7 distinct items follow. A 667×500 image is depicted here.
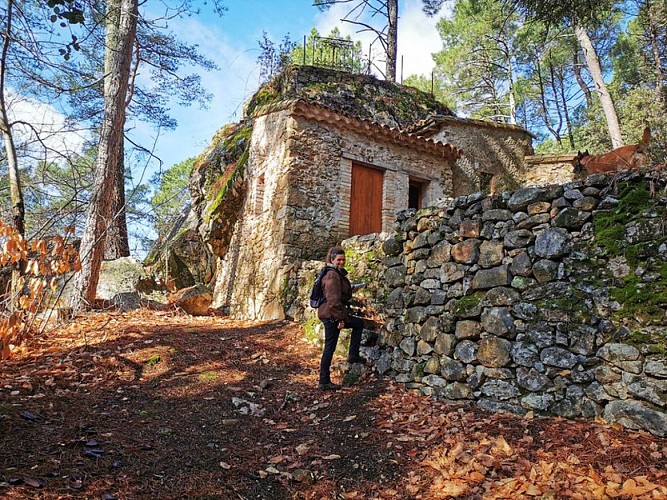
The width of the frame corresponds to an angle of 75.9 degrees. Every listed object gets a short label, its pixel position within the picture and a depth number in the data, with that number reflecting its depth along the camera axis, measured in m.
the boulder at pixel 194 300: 9.32
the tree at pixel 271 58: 14.30
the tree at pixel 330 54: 16.34
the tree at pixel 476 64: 20.80
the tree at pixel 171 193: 14.35
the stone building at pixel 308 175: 8.49
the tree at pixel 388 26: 16.14
